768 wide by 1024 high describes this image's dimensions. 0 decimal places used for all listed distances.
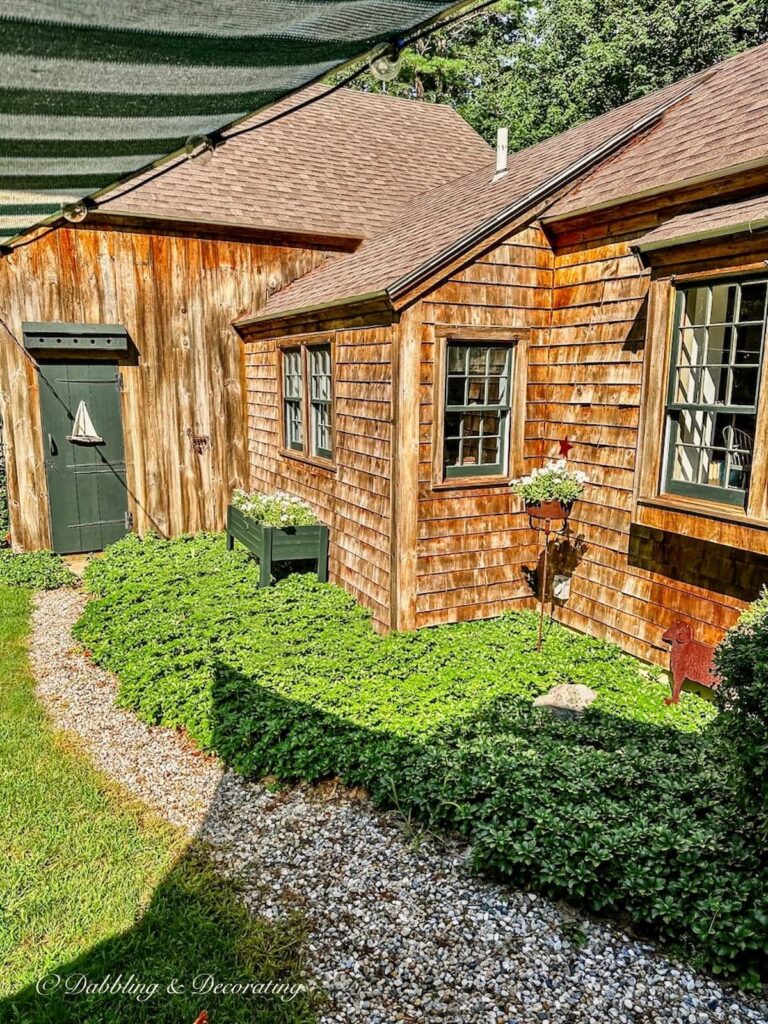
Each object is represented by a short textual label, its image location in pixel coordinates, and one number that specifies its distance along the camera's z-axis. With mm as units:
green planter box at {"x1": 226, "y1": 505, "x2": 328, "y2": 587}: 7527
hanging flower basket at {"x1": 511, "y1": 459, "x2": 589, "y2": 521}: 5930
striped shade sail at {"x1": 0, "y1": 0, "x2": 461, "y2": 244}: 1318
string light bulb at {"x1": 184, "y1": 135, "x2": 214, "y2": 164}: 2051
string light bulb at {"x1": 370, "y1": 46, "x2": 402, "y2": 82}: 1645
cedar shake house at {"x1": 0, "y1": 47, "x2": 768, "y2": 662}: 5176
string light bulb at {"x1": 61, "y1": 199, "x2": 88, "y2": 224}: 2584
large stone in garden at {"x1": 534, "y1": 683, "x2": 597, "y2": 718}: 5094
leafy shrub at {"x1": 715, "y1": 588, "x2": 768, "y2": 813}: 3133
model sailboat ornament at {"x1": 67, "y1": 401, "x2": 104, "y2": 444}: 9242
